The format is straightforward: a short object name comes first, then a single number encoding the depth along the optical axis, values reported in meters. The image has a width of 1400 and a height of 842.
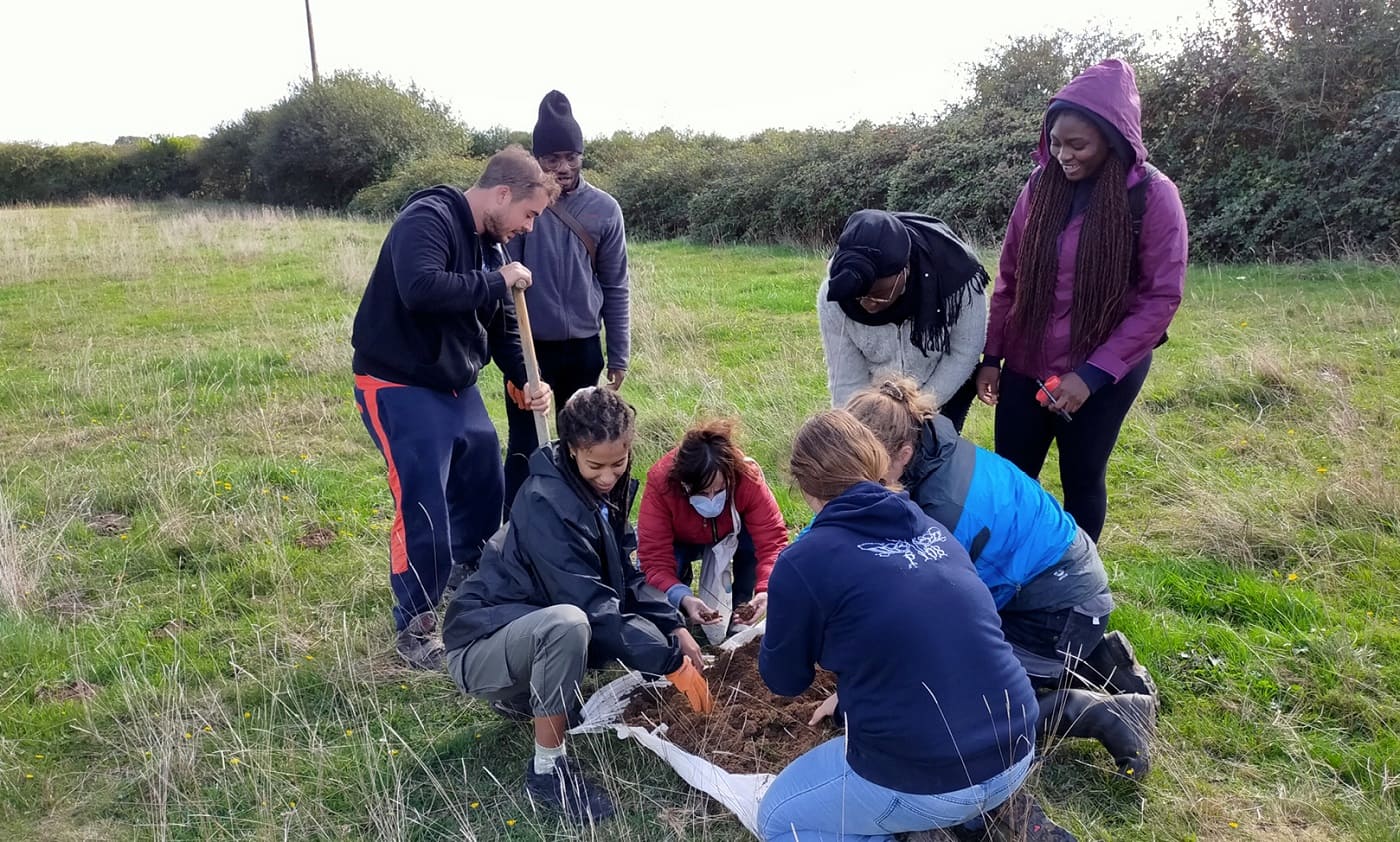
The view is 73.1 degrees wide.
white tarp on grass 2.63
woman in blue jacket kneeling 2.57
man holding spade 3.34
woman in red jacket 3.33
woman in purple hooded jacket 3.07
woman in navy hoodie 2.09
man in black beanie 4.03
